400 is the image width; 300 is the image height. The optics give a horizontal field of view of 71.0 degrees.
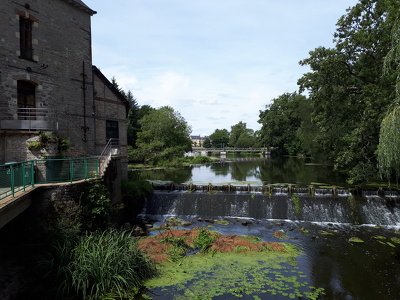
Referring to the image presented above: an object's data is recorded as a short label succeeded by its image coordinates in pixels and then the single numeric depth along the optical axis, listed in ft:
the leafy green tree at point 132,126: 167.45
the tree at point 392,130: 29.04
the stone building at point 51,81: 40.11
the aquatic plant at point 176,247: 34.22
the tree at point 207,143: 451.53
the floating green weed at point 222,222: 51.34
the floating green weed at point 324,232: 44.73
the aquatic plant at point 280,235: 42.88
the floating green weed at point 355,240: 41.16
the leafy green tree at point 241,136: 347.97
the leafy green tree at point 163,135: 148.05
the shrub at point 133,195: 55.11
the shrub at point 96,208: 35.04
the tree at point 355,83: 53.72
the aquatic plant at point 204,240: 37.02
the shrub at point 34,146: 37.37
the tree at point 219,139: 440.86
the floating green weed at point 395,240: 40.64
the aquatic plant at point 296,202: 54.19
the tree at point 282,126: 214.28
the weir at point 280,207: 51.24
